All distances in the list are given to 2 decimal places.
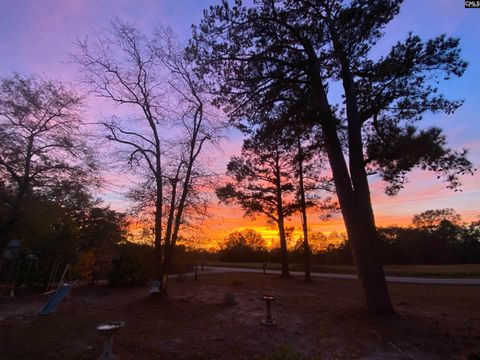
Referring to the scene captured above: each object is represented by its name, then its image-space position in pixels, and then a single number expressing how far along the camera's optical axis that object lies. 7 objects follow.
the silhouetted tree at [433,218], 47.04
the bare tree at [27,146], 14.92
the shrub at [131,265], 16.77
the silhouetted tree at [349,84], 8.52
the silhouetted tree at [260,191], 21.42
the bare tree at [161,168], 13.16
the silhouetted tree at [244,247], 43.94
